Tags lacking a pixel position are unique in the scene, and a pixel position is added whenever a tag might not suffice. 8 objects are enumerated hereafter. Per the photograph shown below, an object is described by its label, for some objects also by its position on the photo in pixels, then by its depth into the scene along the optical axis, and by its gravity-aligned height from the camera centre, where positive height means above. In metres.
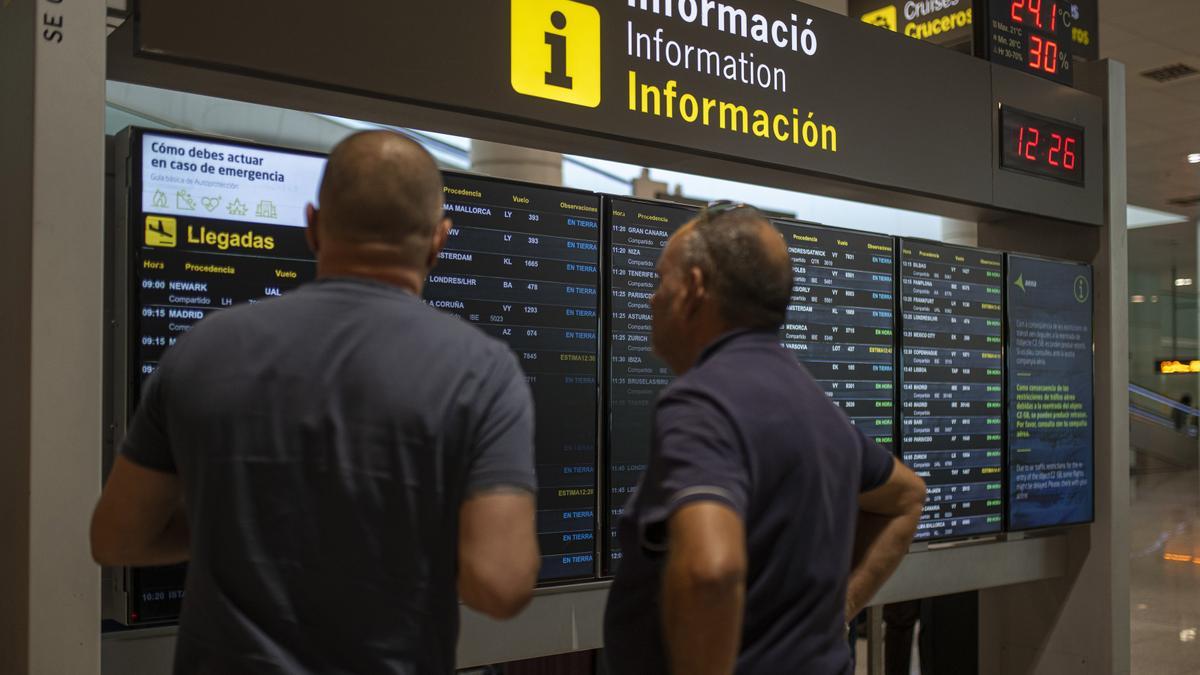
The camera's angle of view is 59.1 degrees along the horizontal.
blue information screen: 4.15 -0.18
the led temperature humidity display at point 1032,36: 4.11 +1.26
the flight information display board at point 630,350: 3.00 +0.00
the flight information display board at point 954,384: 3.82 -0.13
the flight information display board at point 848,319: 3.50 +0.11
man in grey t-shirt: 1.28 -0.16
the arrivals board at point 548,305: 2.75 +0.12
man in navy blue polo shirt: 1.37 -0.19
